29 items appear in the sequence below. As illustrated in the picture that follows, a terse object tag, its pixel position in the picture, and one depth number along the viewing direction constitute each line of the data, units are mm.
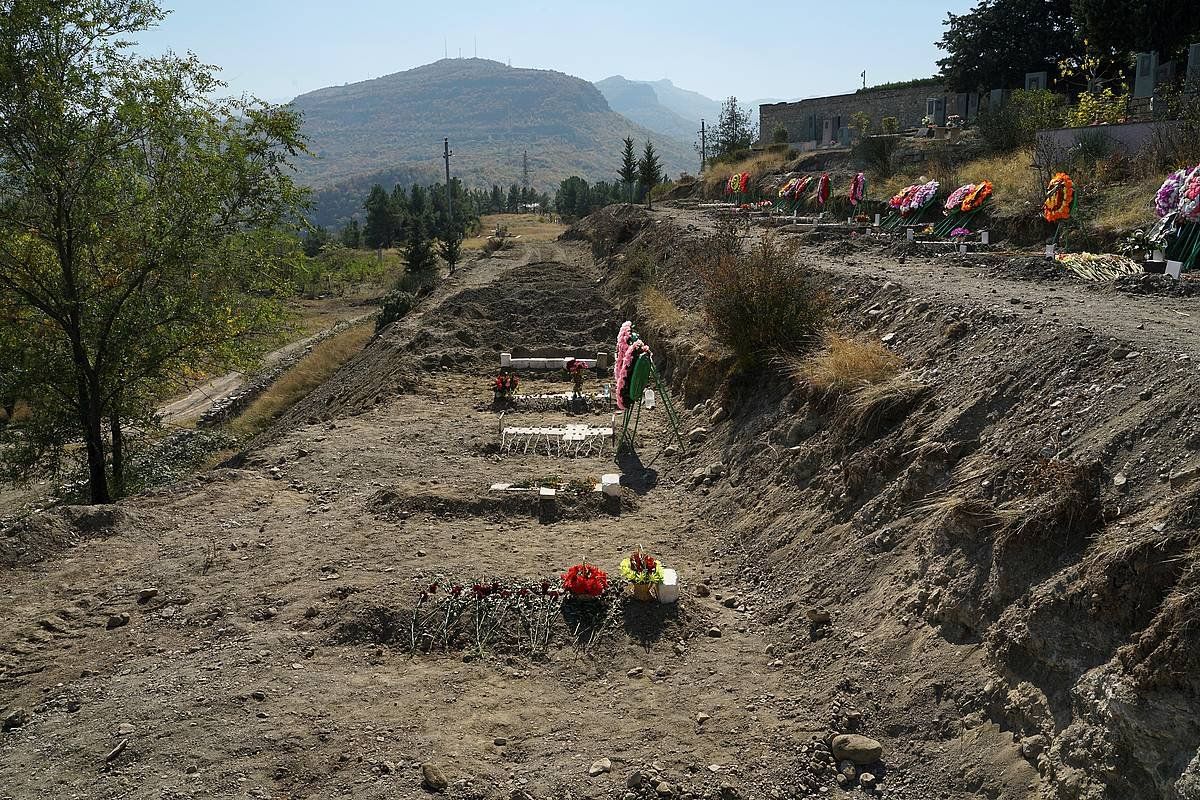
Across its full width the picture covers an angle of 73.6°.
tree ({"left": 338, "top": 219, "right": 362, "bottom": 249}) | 68250
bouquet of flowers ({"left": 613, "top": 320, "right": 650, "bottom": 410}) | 9672
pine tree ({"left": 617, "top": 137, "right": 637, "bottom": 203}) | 43031
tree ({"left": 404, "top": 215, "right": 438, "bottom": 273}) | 39938
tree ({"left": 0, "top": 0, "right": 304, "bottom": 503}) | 10289
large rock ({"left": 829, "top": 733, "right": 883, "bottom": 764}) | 4230
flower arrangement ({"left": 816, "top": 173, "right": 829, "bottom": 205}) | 20250
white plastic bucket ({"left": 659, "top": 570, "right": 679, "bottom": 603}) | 6141
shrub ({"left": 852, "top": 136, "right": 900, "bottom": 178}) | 24984
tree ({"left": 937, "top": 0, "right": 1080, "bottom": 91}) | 29609
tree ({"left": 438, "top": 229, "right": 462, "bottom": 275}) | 39344
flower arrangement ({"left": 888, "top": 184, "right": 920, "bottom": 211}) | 16938
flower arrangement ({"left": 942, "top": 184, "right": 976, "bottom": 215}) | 14914
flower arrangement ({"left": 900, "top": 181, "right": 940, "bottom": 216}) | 16312
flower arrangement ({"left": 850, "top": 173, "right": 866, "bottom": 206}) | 19953
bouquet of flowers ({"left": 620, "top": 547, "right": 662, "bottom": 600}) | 6156
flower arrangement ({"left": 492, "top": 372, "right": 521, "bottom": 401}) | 12289
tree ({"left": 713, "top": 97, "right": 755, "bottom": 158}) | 54262
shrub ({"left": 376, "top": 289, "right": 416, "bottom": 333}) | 26172
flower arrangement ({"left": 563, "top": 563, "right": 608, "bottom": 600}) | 6121
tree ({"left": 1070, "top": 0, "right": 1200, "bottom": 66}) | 21141
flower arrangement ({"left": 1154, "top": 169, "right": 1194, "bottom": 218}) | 9703
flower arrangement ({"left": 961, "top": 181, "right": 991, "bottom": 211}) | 14328
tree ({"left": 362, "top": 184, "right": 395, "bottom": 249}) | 64438
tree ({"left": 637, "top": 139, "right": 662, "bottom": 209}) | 38500
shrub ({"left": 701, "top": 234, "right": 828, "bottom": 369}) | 9102
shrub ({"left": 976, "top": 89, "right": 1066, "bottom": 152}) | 20375
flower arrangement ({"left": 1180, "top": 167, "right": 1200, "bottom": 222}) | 9211
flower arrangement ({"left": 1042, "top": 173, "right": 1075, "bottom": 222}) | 11570
